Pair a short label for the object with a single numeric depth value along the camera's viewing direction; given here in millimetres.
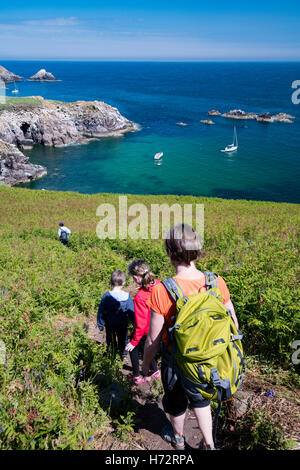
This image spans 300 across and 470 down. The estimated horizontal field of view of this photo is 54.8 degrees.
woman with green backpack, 2934
